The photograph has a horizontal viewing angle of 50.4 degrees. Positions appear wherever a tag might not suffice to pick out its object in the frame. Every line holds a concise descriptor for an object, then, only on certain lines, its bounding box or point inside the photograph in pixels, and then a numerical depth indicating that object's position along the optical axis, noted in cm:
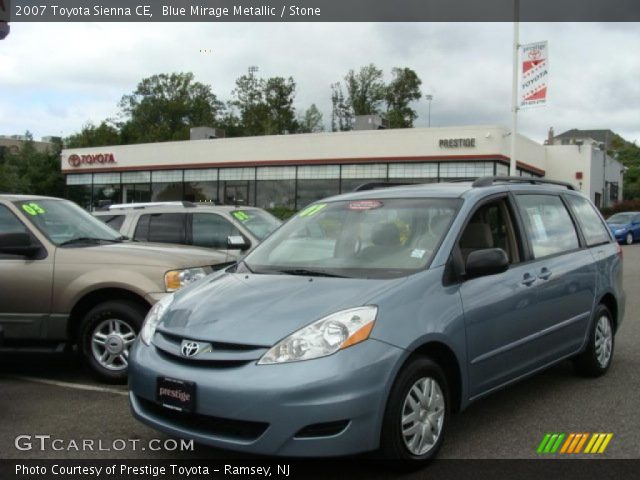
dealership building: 3225
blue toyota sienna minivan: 354
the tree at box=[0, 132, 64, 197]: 5688
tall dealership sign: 2153
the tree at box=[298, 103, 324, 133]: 8026
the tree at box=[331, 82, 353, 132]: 8101
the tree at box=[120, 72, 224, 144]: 8538
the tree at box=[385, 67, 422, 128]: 7931
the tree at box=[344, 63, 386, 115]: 7994
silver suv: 944
